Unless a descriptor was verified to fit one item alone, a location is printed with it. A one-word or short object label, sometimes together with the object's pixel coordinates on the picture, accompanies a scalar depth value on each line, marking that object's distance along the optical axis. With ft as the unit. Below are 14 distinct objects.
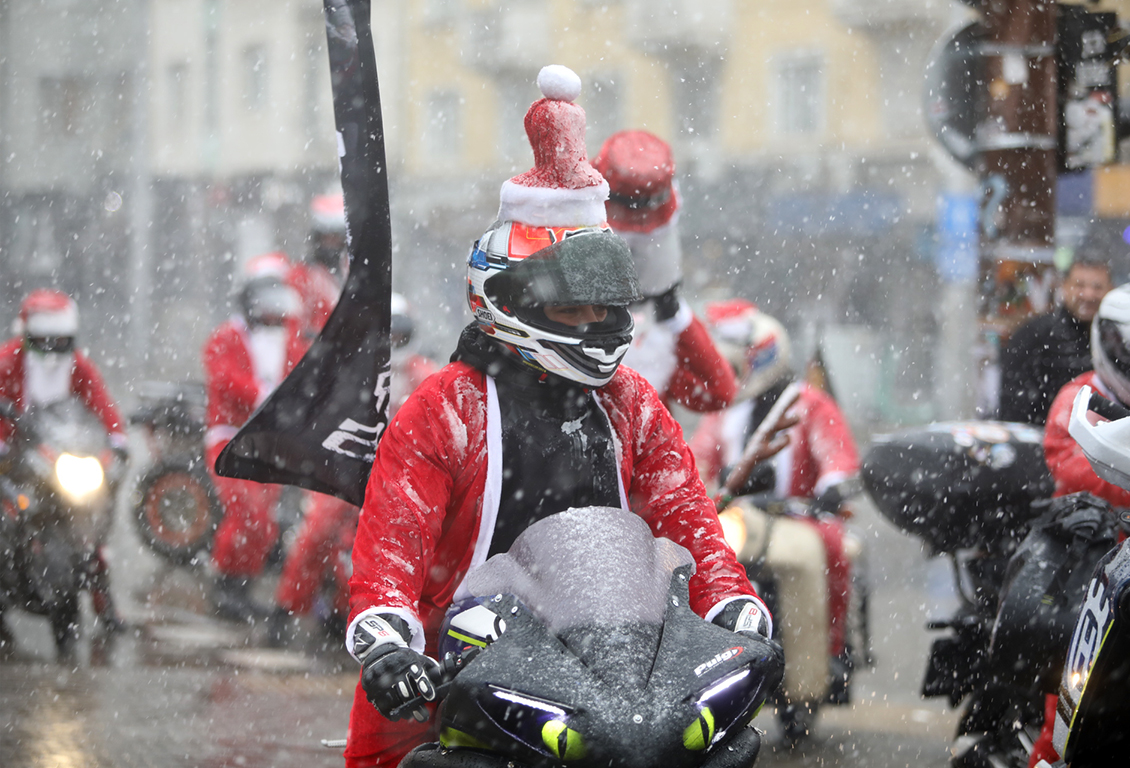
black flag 18.89
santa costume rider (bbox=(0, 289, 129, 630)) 46.01
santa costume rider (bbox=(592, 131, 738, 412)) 25.57
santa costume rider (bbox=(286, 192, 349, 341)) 51.26
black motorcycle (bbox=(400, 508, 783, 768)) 13.17
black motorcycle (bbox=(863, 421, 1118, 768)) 23.15
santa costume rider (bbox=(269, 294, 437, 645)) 45.62
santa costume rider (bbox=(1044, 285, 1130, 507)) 23.73
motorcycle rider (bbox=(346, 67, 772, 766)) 16.98
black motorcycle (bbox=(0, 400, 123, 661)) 42.01
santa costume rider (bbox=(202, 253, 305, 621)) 49.14
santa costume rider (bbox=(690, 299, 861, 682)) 38.27
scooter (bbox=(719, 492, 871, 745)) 33.65
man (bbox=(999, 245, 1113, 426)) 36.63
